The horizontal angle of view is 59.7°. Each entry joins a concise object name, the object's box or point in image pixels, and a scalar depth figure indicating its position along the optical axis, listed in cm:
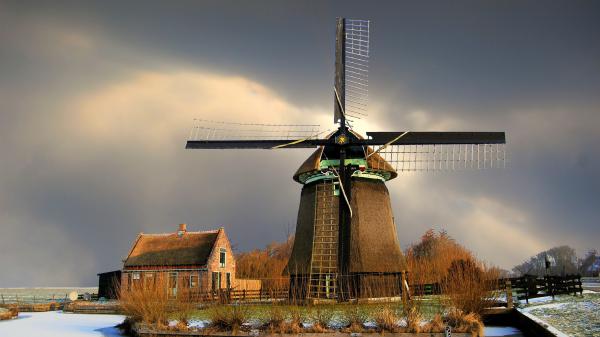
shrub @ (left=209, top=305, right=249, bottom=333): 1550
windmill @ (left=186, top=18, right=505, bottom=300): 1936
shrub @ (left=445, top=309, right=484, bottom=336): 1425
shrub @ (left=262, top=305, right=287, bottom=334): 1487
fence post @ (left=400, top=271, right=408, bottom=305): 1916
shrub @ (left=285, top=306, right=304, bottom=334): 1473
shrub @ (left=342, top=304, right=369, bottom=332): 1448
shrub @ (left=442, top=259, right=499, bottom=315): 1504
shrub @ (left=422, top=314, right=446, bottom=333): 1422
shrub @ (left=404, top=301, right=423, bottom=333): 1420
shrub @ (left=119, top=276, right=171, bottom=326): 1648
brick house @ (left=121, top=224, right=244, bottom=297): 3069
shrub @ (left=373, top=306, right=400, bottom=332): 1431
